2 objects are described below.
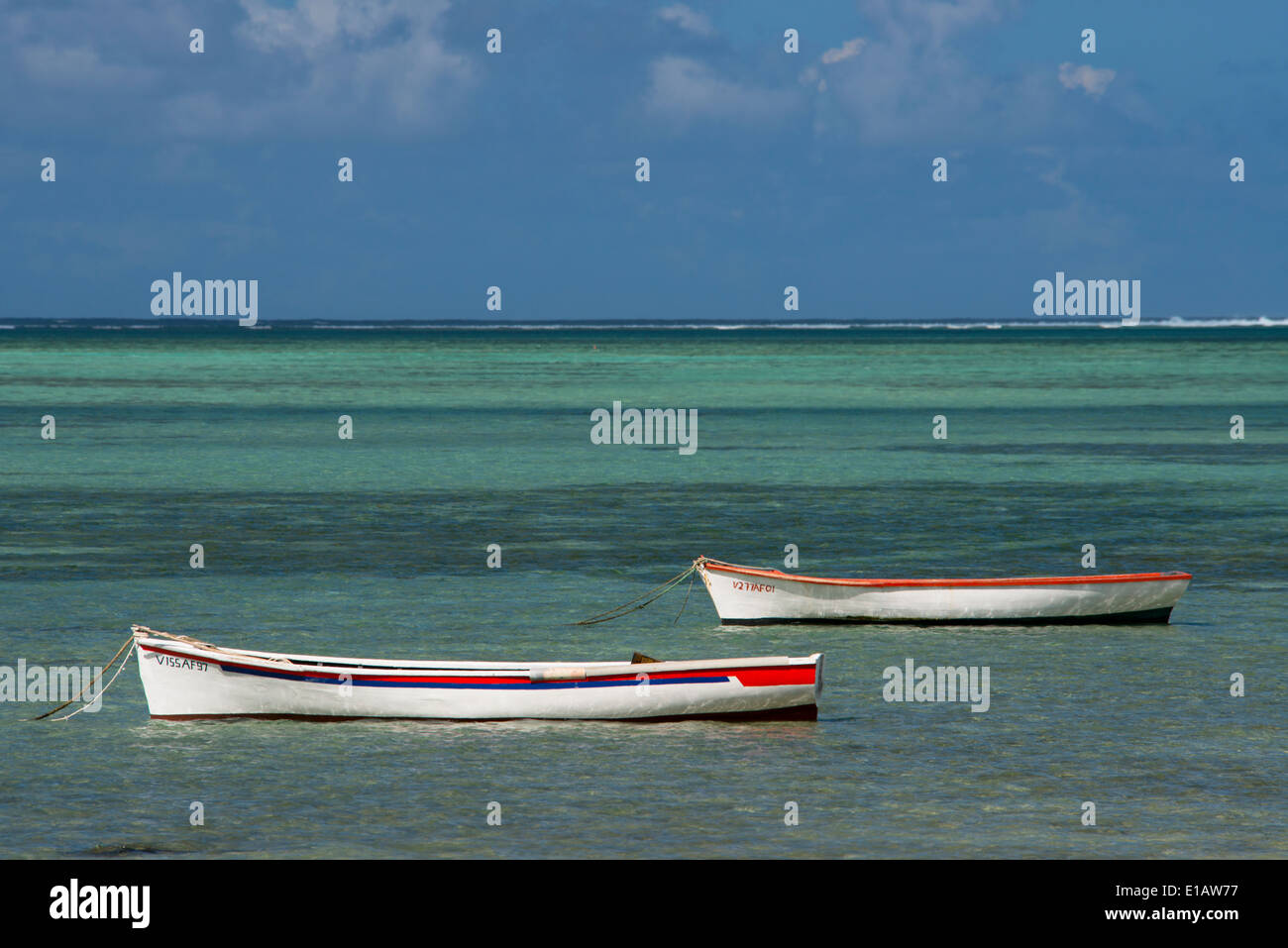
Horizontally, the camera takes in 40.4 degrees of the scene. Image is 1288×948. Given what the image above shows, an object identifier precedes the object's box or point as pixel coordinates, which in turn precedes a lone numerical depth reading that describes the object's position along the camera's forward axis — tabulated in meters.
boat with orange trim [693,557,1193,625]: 27.27
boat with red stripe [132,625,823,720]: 20.39
